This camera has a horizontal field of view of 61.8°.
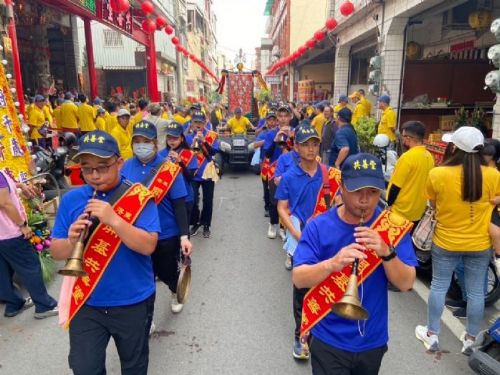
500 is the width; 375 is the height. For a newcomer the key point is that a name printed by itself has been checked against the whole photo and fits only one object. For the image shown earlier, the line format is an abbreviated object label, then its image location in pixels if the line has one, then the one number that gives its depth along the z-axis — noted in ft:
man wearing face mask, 11.82
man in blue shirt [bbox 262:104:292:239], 21.28
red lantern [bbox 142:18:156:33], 50.55
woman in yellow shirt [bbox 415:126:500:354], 10.16
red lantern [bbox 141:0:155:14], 43.52
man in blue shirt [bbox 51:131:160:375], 7.64
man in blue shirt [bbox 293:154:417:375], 6.39
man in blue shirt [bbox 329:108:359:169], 22.75
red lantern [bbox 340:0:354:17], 40.31
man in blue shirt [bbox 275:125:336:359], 11.98
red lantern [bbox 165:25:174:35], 54.33
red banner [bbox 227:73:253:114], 60.13
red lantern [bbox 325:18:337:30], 46.75
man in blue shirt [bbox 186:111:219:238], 20.42
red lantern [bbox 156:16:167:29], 55.93
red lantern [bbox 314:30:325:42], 54.73
